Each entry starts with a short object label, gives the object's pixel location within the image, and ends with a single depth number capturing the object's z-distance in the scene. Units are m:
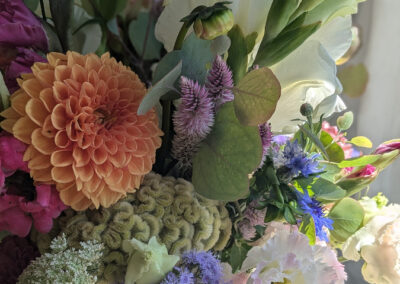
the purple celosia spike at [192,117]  0.42
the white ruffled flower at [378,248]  0.52
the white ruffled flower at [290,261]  0.43
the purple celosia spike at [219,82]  0.42
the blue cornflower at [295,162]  0.44
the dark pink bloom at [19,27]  0.44
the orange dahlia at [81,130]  0.39
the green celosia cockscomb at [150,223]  0.42
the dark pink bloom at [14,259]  0.48
